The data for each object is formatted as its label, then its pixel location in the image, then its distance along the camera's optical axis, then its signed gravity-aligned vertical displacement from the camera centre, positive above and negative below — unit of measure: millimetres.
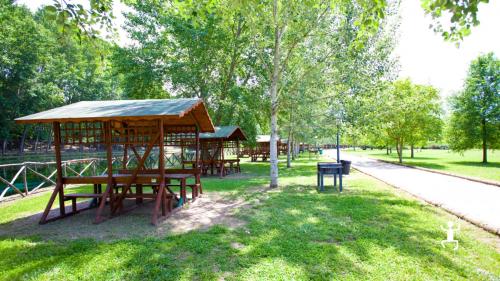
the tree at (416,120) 23891 +1755
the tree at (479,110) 25453 +2745
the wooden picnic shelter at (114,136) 6354 +215
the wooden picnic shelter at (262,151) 29891 -1057
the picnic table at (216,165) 16856 -1400
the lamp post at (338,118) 12441 +1010
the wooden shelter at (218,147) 16625 -318
